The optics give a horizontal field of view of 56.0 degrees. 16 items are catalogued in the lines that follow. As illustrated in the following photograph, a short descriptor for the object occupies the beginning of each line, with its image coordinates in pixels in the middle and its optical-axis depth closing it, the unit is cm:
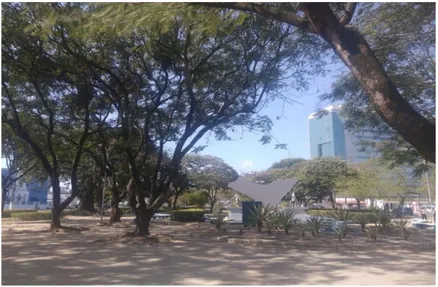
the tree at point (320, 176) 4003
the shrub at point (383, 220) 1552
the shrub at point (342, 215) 1586
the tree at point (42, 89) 1317
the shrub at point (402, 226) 1436
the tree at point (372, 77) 499
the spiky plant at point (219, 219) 1783
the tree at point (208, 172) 3594
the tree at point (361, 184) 3516
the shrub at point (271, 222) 1509
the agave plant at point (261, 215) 1598
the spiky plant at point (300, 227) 1323
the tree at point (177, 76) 1315
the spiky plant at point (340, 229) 1290
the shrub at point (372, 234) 1303
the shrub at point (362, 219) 1600
